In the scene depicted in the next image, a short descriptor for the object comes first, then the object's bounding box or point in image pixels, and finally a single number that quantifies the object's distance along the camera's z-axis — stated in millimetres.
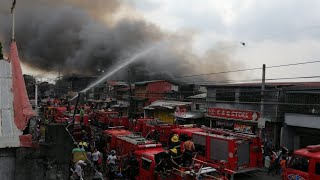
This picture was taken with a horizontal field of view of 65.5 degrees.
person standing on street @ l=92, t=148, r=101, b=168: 11036
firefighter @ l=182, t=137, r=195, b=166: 7604
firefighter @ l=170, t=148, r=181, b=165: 7470
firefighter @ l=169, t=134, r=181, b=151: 8130
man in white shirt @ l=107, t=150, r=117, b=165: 10223
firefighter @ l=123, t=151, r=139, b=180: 9000
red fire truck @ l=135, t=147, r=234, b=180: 7010
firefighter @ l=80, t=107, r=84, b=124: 18417
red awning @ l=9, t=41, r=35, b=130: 4639
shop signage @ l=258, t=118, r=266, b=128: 12946
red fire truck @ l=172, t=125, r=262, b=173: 10281
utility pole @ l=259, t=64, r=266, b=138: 13078
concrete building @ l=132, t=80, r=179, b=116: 29296
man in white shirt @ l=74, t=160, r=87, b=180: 8640
